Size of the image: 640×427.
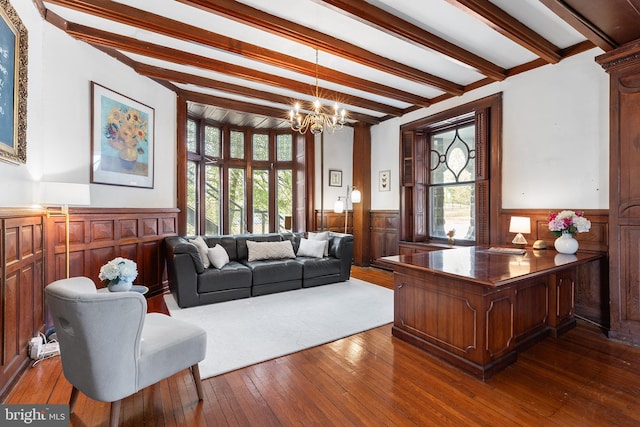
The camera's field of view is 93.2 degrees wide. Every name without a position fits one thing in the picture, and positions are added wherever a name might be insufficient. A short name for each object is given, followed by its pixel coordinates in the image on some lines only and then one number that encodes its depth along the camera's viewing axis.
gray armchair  1.52
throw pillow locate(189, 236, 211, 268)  4.23
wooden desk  2.30
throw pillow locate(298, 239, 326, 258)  5.12
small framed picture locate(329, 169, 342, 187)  6.84
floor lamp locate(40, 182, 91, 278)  2.61
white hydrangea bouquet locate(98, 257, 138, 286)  2.51
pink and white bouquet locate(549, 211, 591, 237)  3.13
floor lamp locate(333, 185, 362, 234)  6.47
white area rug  2.69
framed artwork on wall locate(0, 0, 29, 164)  2.08
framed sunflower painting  3.60
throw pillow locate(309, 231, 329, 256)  5.27
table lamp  3.72
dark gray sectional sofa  3.87
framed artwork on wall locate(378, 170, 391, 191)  6.23
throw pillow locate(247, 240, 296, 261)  4.79
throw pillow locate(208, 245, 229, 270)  4.23
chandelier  3.73
